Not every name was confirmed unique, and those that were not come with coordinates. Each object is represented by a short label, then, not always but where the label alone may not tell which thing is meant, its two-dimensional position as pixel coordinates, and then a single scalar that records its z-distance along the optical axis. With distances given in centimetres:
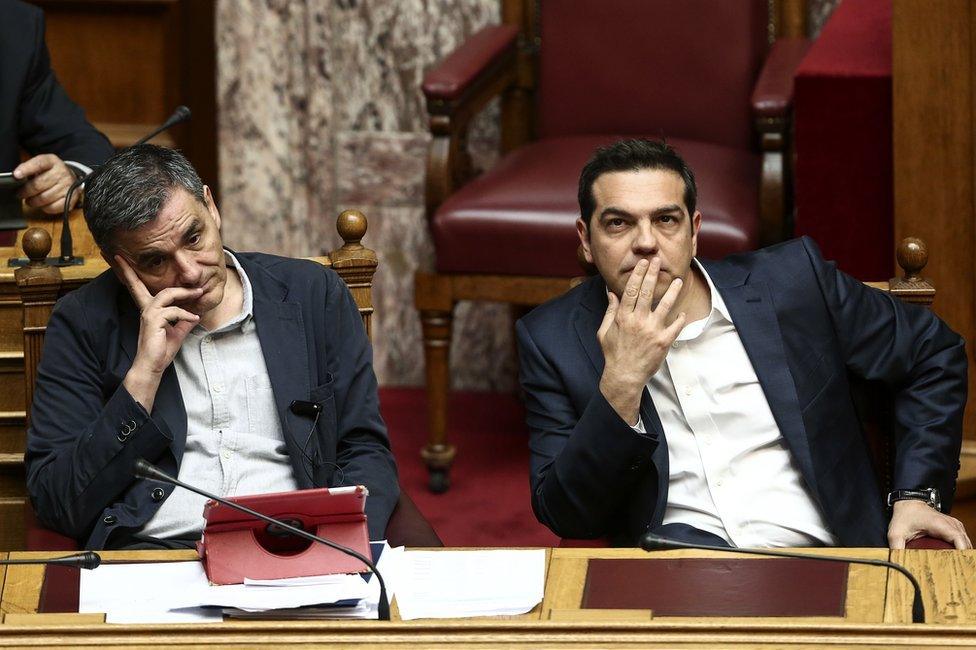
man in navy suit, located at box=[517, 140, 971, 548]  1170
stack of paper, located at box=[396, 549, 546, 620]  1101
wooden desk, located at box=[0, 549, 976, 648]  1087
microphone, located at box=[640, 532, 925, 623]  1094
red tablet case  1114
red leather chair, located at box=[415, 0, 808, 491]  1350
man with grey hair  1164
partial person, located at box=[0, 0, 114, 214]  1308
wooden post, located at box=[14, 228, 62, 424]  1183
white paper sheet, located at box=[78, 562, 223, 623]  1102
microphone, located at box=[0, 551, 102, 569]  1114
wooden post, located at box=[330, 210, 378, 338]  1197
